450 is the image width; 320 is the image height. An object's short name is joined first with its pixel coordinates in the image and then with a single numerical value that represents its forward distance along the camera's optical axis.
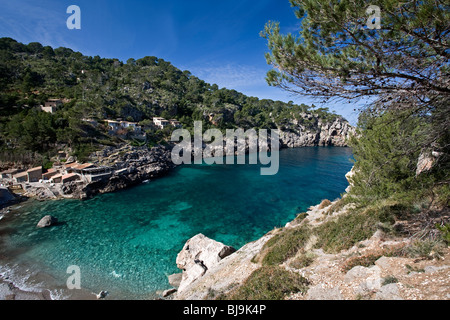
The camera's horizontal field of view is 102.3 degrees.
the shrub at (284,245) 9.09
